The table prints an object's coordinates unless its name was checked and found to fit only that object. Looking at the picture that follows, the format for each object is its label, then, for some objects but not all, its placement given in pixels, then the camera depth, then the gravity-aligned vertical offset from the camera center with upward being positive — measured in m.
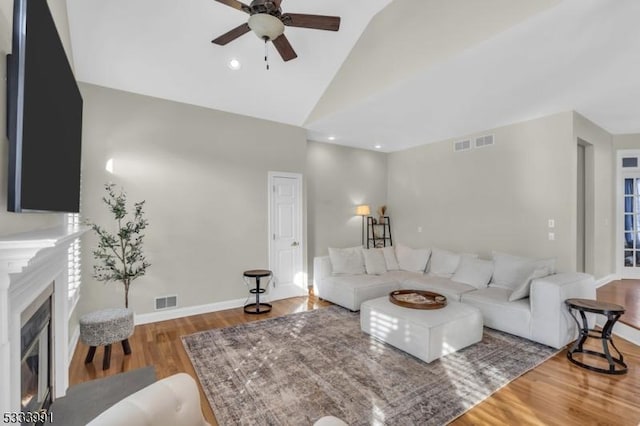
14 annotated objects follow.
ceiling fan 2.38 +1.68
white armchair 1.06 -0.77
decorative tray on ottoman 3.24 -1.00
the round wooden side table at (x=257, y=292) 4.30 -1.19
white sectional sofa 3.23 -0.99
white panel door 4.96 -0.37
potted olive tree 3.39 -0.38
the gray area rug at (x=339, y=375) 2.18 -1.44
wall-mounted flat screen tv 1.11 +0.45
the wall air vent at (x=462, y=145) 5.34 +1.29
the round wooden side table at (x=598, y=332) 2.74 -1.16
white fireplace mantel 1.00 -0.31
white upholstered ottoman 2.88 -1.18
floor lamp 6.09 +0.10
